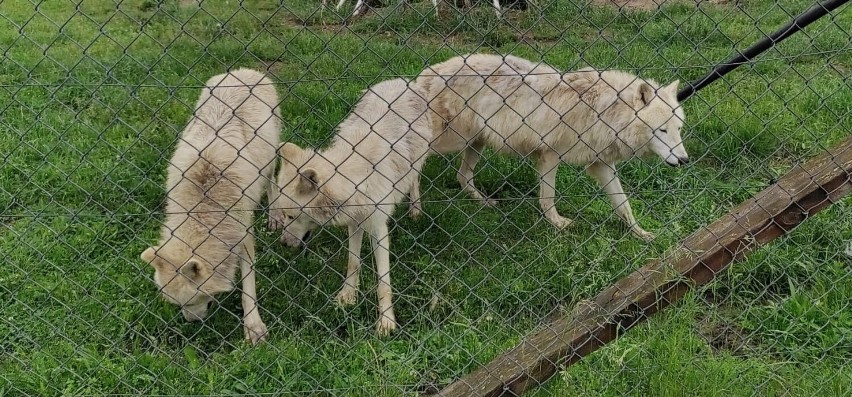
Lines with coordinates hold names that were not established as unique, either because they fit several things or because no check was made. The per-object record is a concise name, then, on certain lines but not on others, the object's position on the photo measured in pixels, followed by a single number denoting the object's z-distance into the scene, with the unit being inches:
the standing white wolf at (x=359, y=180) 154.5
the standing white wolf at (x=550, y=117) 189.8
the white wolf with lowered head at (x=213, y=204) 145.9
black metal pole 132.3
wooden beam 112.9
